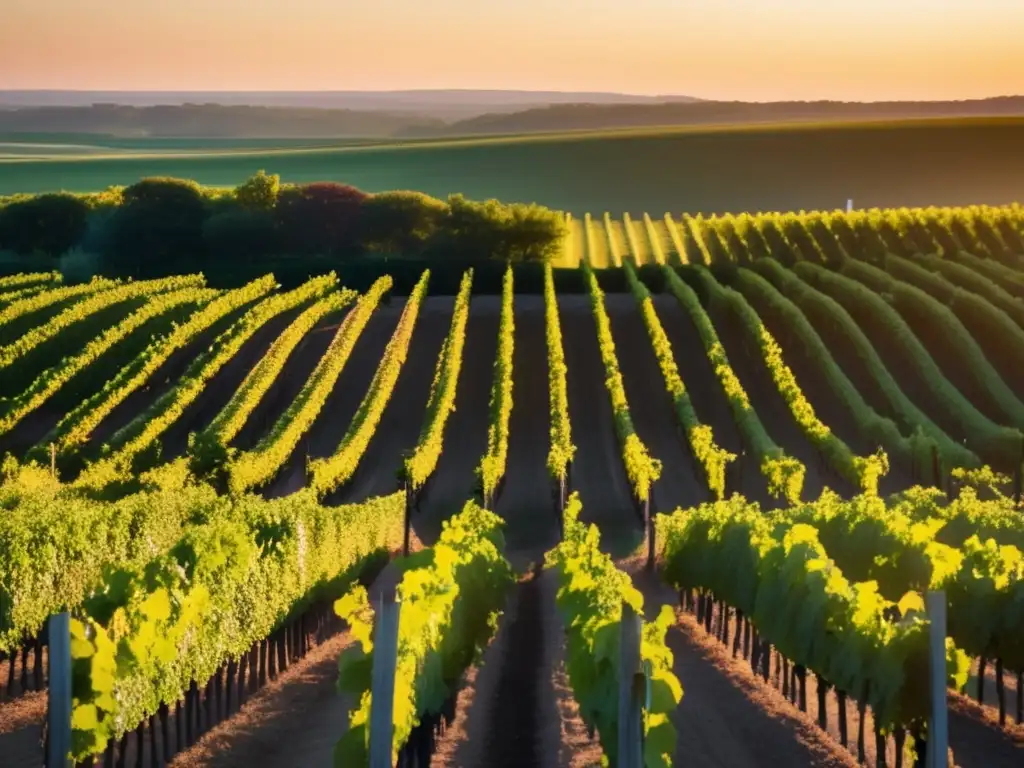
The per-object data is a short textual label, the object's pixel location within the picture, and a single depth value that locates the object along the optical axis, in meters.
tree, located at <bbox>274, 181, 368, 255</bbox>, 91.31
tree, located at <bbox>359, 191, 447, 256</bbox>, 90.25
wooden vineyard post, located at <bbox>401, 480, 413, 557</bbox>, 37.78
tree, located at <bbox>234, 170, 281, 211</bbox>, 94.62
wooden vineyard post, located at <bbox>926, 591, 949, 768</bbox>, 12.08
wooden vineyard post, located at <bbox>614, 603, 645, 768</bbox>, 10.71
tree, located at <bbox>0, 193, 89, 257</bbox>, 94.81
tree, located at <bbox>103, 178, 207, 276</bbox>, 88.62
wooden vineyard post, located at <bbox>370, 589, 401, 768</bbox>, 11.23
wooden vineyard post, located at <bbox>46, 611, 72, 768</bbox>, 11.30
